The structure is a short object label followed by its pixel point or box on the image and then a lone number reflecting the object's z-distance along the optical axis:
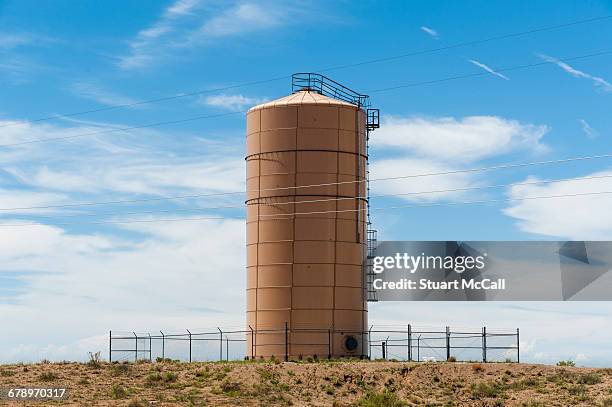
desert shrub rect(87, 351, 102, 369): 52.61
